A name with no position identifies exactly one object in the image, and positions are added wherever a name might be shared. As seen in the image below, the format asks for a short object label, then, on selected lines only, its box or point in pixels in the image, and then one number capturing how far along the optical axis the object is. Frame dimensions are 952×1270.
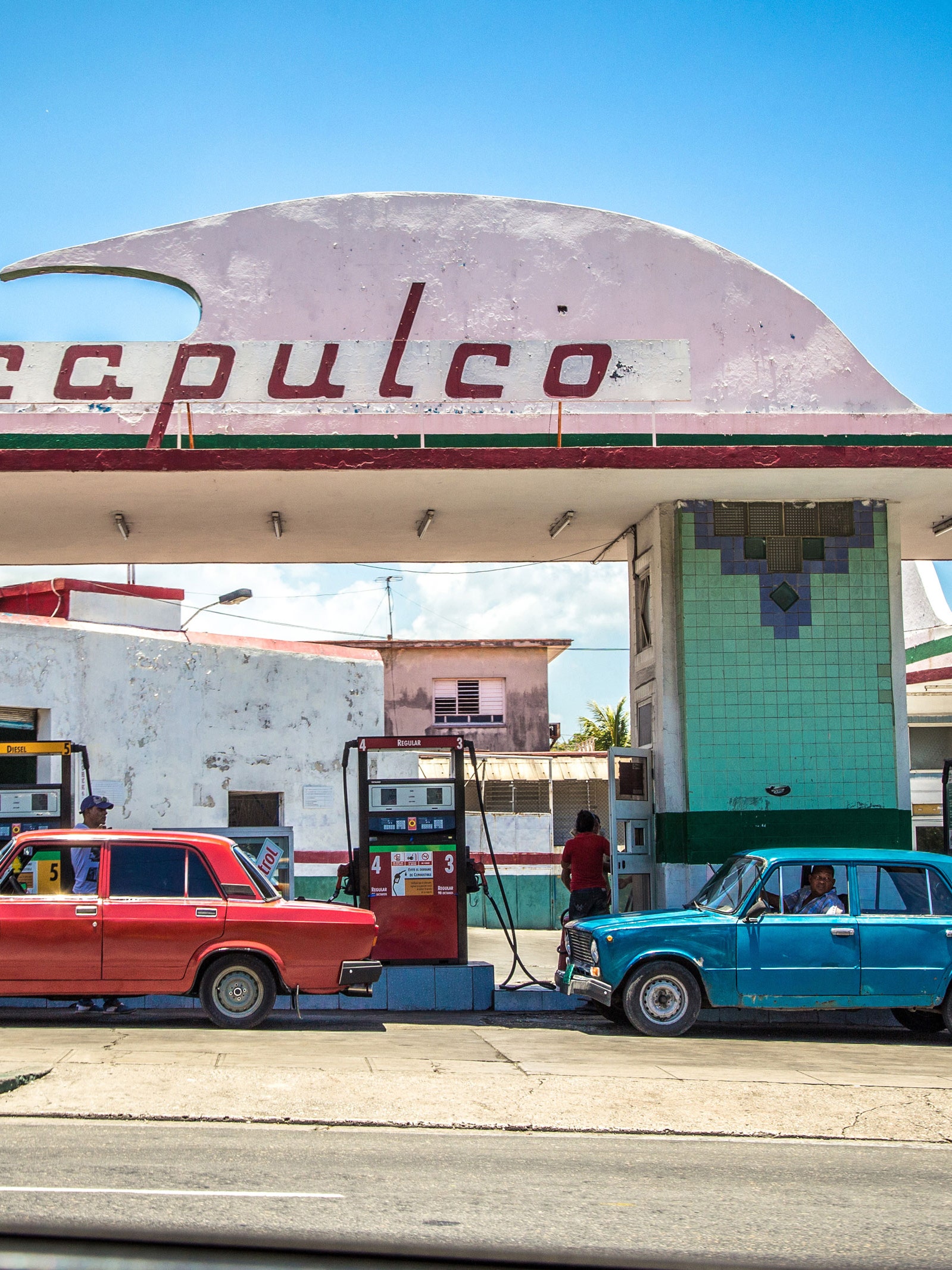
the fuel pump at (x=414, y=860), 12.86
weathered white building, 18.61
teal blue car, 11.19
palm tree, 53.50
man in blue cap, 10.84
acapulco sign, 13.49
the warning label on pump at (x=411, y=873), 12.93
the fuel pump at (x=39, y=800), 13.37
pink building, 40.19
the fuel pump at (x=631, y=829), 14.34
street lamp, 26.81
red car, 10.51
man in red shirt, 13.68
